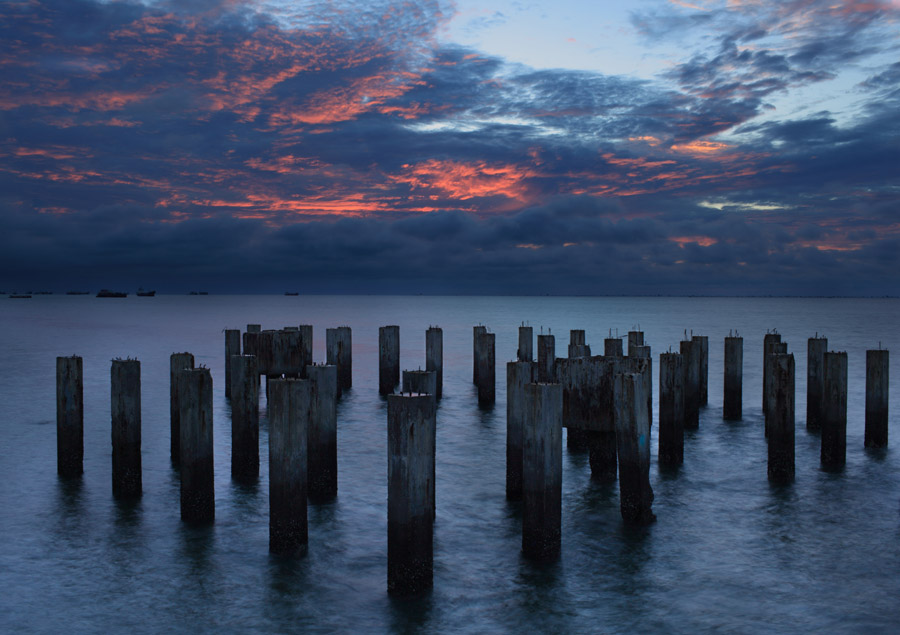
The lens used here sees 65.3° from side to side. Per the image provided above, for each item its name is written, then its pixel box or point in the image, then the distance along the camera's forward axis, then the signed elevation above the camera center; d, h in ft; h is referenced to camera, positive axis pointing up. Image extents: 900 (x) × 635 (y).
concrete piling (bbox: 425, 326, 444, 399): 65.41 -3.90
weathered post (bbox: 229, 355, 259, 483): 35.22 -4.92
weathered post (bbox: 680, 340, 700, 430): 52.75 -5.83
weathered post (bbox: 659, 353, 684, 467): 41.01 -6.07
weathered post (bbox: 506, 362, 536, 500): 33.94 -4.71
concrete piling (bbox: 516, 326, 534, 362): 64.44 -3.65
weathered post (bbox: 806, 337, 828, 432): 50.37 -5.57
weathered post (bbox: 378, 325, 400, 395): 69.57 -5.20
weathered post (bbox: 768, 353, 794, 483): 36.32 -5.94
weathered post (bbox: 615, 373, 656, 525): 29.55 -5.73
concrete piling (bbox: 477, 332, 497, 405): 64.75 -6.15
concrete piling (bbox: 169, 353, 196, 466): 40.47 -6.99
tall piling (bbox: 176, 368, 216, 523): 28.81 -4.93
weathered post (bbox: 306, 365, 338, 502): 33.83 -6.14
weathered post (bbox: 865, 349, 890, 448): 42.68 -5.71
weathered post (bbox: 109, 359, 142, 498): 33.09 -5.26
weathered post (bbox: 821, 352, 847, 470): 39.75 -6.20
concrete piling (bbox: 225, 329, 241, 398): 63.72 -3.19
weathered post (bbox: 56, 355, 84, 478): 35.58 -4.88
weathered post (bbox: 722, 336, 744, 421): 54.03 -5.93
